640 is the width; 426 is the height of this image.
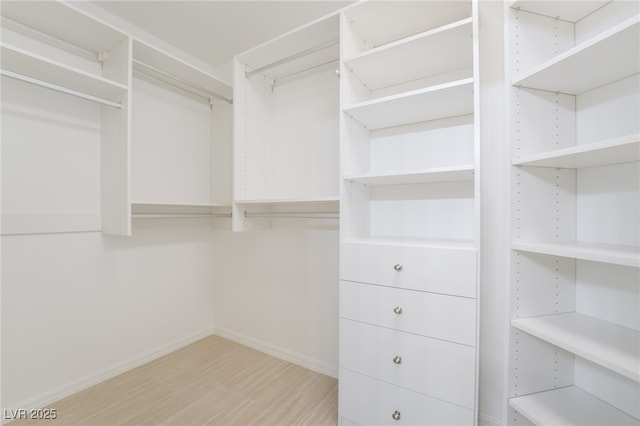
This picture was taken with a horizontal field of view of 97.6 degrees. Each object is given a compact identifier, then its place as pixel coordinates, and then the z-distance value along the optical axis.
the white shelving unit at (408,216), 1.26
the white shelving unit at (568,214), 1.08
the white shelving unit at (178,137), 2.14
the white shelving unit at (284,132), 2.06
